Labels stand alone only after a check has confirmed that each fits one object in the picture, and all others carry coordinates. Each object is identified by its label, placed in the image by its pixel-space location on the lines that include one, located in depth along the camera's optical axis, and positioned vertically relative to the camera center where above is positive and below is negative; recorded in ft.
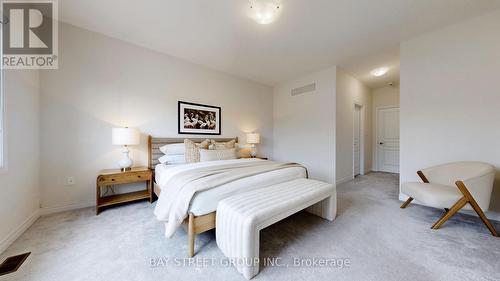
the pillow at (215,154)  9.77 -0.88
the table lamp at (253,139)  13.82 +0.08
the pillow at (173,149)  9.46 -0.50
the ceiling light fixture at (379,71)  12.50 +5.35
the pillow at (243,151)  13.41 -0.92
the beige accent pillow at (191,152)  9.60 -0.70
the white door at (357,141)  14.98 -0.13
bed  4.97 -1.68
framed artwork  11.12 +1.55
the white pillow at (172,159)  9.20 -1.07
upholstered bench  4.20 -2.17
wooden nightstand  7.53 -1.96
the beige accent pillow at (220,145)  10.96 -0.34
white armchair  6.05 -2.06
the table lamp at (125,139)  8.02 +0.07
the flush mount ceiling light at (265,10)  6.27 +5.18
